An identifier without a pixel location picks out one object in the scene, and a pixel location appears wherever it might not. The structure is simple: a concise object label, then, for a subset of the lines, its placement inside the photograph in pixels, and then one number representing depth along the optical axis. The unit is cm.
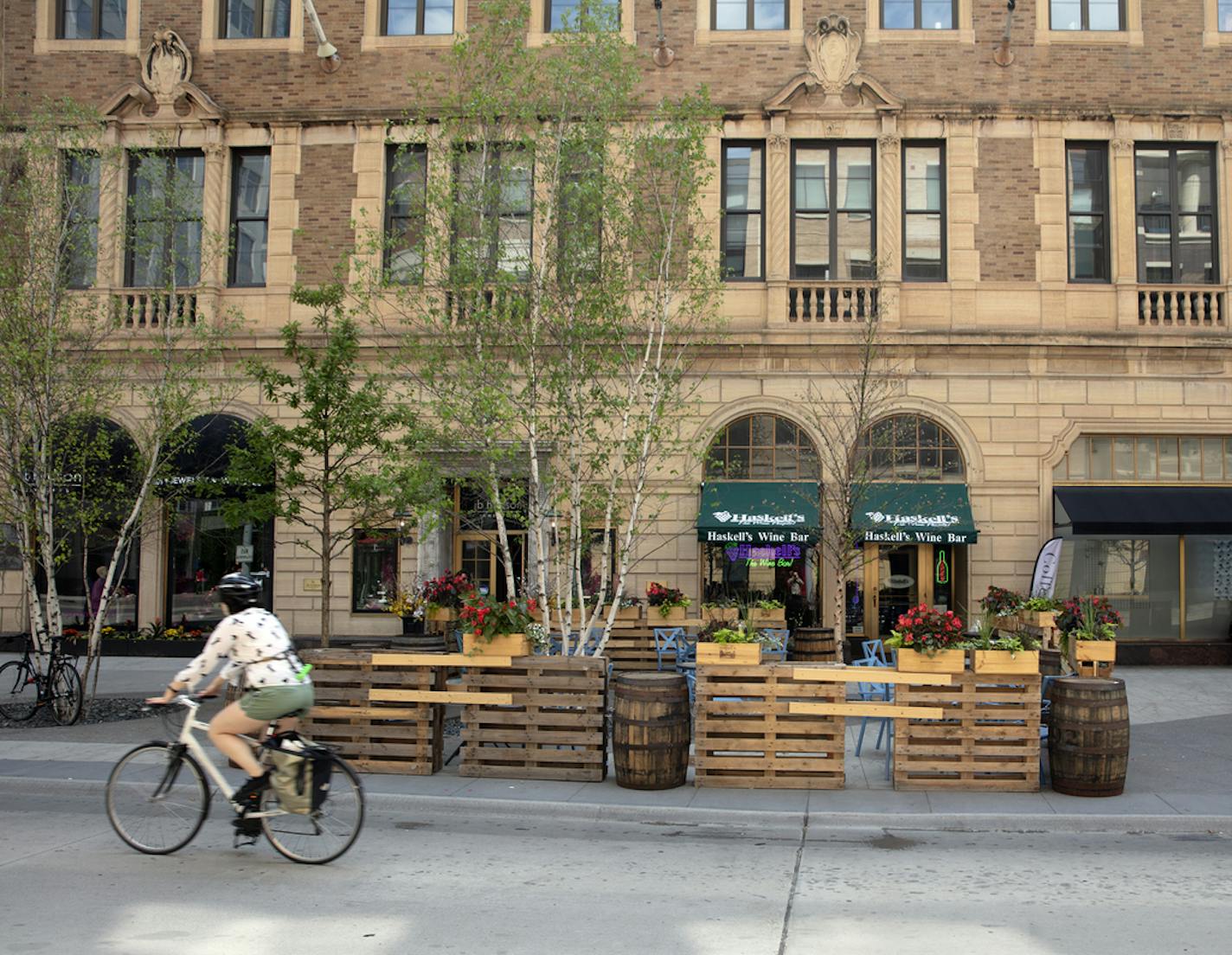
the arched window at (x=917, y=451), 1975
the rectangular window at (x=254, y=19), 2116
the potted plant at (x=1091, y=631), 1336
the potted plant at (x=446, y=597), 1645
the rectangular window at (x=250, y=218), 2098
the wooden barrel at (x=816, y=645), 1641
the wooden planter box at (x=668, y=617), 1725
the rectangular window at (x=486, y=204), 1198
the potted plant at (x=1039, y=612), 1520
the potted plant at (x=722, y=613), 1652
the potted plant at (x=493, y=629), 991
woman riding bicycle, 703
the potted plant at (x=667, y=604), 1725
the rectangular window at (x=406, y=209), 1254
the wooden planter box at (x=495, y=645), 1001
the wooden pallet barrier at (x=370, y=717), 1005
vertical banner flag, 1770
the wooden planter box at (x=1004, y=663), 948
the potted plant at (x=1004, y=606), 1591
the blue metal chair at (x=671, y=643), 1603
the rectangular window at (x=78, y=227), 1408
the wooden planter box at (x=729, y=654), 986
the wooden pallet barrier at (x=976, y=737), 959
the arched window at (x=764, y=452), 1981
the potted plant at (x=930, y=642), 953
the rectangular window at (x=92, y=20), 2127
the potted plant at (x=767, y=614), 1700
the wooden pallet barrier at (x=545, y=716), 991
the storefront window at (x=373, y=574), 2039
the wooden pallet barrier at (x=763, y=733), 962
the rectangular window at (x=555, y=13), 2061
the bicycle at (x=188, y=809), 717
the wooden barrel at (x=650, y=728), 948
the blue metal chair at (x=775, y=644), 1365
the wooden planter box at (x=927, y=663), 959
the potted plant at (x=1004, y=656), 948
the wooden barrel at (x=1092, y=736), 920
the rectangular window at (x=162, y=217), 1425
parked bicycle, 1311
